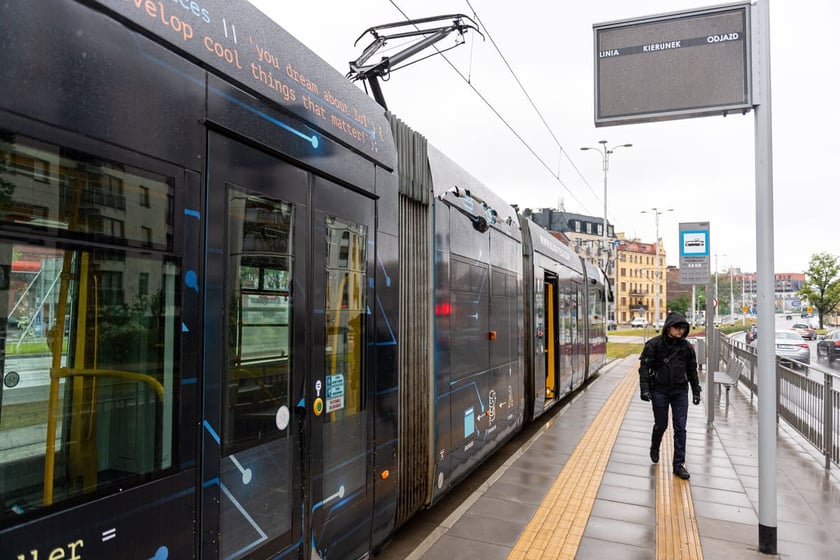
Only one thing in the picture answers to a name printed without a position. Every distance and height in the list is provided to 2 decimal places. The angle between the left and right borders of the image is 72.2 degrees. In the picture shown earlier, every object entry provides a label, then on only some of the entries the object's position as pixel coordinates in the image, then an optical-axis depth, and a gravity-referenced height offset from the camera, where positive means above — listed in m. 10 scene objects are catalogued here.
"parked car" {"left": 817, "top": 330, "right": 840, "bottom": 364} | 24.12 -1.73
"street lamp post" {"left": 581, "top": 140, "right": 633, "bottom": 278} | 34.34 +8.87
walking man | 6.73 -0.84
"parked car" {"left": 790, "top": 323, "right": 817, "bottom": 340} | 47.64 -2.28
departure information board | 4.72 +2.02
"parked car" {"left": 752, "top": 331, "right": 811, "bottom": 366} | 21.92 -1.69
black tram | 1.75 +0.03
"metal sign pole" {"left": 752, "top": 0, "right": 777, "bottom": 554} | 4.60 +0.39
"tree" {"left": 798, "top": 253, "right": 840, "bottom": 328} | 49.69 +1.87
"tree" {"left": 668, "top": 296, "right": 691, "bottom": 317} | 75.27 +0.03
